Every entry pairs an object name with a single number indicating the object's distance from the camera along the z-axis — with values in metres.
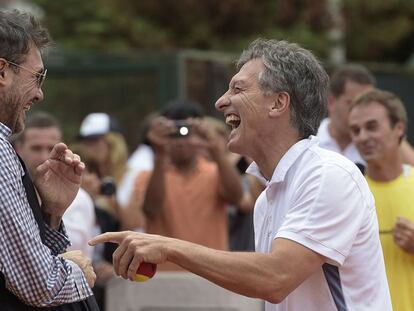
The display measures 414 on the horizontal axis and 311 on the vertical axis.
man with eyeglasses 7.29
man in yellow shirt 11.35
